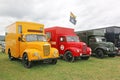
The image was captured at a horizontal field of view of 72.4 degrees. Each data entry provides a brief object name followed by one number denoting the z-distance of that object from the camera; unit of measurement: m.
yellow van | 5.05
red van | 6.41
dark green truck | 7.61
